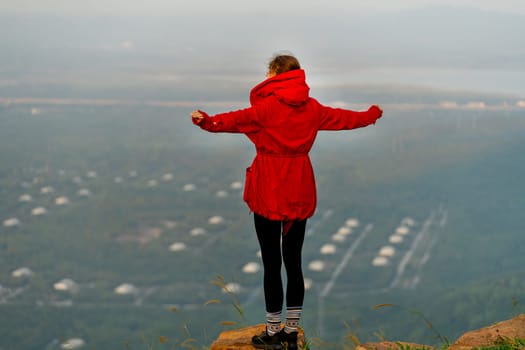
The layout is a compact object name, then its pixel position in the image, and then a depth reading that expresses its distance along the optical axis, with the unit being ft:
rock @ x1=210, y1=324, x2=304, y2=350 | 16.97
